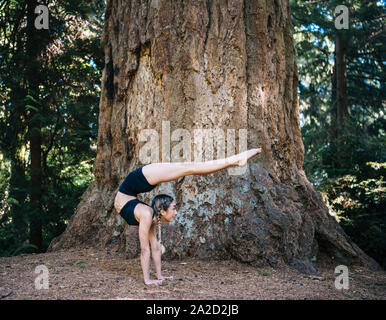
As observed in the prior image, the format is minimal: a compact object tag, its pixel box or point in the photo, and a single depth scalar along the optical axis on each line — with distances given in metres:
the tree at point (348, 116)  9.45
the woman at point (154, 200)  4.90
